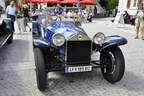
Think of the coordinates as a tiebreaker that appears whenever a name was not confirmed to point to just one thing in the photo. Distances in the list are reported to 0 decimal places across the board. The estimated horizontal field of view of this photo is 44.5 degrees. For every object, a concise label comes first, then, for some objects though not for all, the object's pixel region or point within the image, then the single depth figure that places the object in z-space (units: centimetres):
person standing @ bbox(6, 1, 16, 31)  916
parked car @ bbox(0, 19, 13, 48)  668
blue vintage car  351
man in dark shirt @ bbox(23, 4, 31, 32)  977
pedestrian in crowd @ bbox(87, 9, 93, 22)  1850
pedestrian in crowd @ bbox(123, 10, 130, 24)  1620
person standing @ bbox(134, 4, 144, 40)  855
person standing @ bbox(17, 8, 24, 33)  943
